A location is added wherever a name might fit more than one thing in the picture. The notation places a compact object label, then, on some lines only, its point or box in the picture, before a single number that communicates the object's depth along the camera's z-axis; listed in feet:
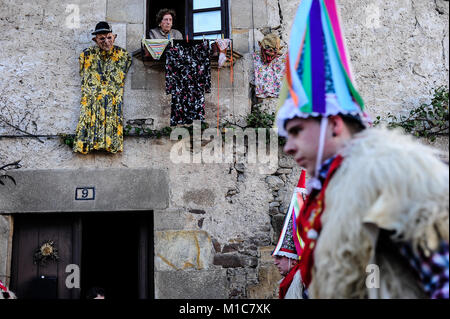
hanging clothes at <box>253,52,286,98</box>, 18.52
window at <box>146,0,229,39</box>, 19.51
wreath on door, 17.65
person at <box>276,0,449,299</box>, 4.88
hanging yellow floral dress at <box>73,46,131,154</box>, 17.63
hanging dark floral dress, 17.57
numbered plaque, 17.69
